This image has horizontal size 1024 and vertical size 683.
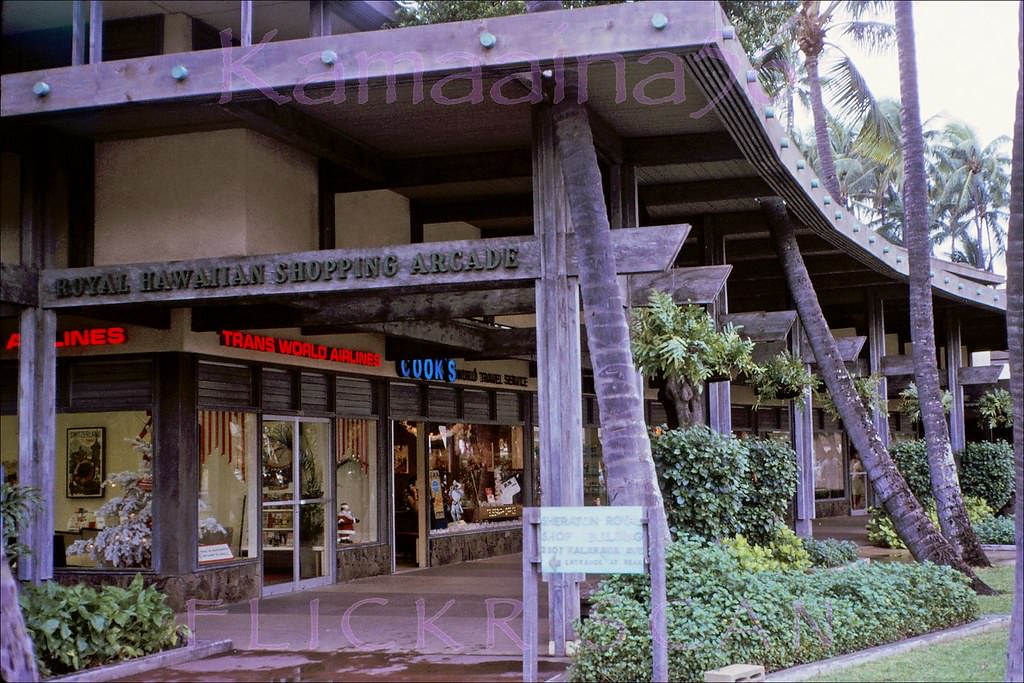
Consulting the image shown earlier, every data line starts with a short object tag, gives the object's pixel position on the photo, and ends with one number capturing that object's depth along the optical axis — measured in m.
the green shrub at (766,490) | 14.05
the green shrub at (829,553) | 16.45
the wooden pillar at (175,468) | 13.71
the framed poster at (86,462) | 14.50
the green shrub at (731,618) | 8.35
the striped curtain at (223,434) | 14.28
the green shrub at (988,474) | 22.80
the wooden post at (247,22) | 10.50
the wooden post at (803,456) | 19.30
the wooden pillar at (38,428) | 11.68
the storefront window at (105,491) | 14.04
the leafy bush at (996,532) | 20.05
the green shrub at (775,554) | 11.78
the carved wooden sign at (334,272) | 10.31
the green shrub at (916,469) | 20.02
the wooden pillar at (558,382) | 10.29
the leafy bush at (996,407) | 25.97
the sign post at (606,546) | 7.90
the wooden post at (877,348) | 22.61
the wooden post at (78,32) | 11.06
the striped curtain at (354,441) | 16.98
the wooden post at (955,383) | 24.94
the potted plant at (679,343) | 11.99
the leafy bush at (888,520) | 19.75
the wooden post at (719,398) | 16.94
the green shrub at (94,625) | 9.36
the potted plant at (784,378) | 17.06
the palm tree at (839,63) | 21.25
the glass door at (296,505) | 15.37
